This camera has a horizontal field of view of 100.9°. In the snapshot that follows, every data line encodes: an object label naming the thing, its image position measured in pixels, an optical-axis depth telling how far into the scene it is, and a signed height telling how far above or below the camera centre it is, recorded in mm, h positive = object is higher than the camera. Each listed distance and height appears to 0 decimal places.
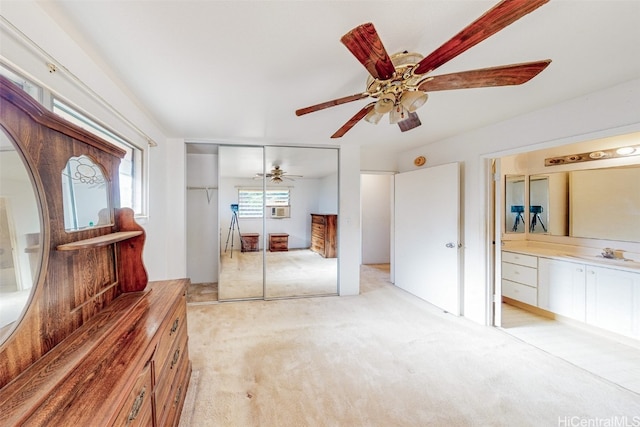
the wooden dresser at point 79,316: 765 -460
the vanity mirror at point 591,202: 2889 +104
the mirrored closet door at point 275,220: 3936 -153
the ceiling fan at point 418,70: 1002 +714
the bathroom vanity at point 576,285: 2533 -831
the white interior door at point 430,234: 3361 -347
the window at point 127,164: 1683 +443
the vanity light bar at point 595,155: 2863 +654
